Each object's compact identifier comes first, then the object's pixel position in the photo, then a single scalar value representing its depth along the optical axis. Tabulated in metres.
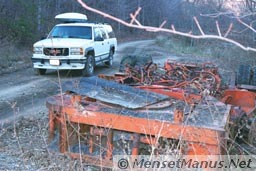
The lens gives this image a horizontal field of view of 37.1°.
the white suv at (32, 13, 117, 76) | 12.45
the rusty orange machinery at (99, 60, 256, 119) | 5.12
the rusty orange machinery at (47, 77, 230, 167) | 3.86
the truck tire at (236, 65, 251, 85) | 8.23
